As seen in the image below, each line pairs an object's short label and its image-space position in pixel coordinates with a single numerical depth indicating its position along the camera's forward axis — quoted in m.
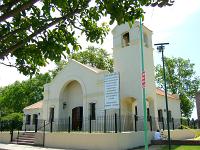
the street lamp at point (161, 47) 12.82
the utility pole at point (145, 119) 9.94
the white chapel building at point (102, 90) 17.11
